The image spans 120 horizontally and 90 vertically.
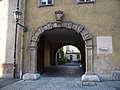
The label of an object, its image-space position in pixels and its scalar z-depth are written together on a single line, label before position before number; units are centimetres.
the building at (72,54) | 2699
